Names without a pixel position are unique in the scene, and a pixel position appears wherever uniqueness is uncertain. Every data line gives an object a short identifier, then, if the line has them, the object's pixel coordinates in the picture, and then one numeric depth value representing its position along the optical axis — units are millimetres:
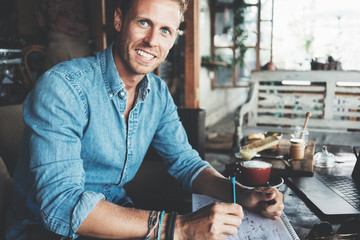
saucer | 1323
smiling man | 988
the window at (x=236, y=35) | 7918
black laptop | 1080
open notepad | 982
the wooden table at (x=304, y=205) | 1042
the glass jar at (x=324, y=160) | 1630
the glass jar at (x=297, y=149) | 1700
